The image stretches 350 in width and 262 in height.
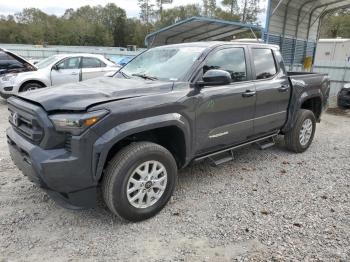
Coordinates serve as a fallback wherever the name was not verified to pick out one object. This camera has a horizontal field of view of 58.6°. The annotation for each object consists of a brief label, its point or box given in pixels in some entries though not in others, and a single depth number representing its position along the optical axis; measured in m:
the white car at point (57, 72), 8.99
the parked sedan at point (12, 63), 9.68
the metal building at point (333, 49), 16.97
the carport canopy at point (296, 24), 14.24
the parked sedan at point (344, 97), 9.71
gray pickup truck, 2.82
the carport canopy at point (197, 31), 14.66
